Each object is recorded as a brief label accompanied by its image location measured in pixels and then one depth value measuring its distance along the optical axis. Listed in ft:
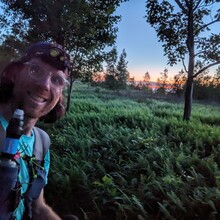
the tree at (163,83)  198.46
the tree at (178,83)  173.52
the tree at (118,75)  172.08
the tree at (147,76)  303.68
